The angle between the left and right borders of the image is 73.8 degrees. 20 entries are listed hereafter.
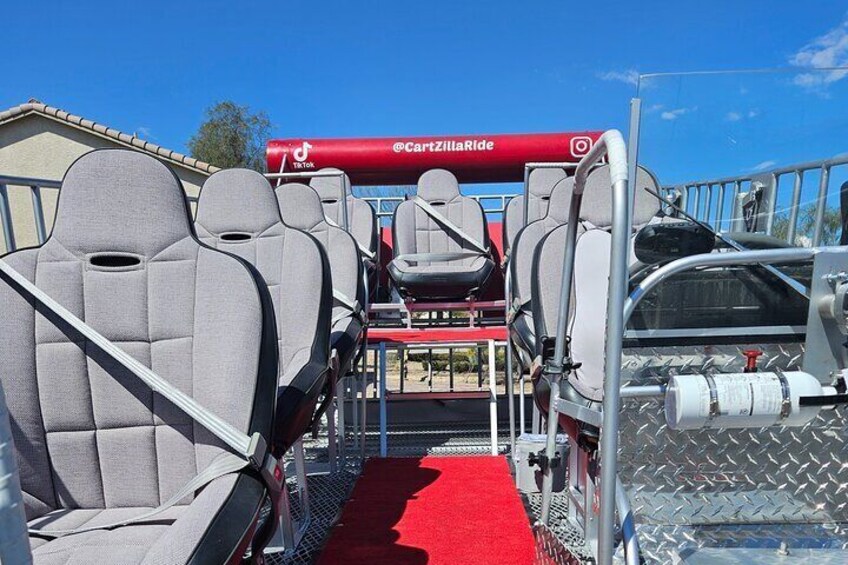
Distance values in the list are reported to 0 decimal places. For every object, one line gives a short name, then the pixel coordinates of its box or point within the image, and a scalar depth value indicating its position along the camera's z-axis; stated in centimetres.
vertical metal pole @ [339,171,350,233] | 353
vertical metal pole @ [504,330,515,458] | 311
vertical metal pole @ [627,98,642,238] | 121
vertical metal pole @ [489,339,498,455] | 319
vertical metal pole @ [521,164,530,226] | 351
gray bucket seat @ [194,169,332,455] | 189
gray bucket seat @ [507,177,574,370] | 253
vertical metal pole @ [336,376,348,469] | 294
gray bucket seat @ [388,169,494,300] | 429
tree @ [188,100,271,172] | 1859
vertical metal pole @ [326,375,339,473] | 280
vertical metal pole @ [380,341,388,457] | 325
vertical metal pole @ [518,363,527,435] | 322
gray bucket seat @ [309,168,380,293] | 448
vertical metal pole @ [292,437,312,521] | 232
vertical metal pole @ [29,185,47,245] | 250
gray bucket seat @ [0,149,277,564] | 143
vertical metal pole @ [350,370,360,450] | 322
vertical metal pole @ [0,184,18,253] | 229
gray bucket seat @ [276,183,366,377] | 266
